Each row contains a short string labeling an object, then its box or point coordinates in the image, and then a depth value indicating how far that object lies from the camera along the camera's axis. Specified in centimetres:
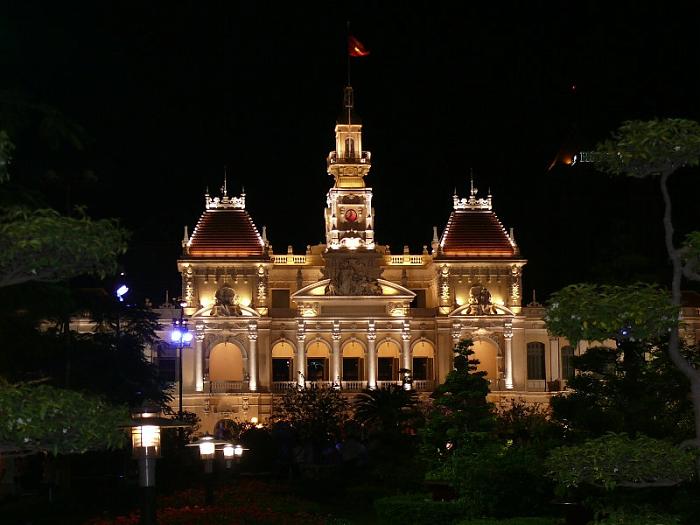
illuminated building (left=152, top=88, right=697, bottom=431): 7888
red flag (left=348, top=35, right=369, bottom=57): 8031
